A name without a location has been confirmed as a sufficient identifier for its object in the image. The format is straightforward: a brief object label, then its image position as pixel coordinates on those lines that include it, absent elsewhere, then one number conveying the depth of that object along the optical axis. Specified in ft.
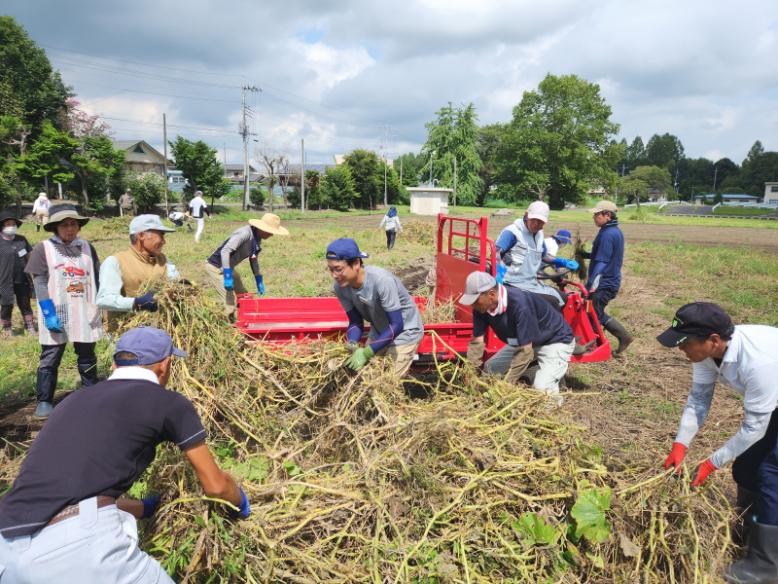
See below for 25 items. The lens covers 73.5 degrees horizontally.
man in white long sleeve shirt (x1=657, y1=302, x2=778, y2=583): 8.23
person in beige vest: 12.76
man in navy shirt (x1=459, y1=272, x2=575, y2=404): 12.56
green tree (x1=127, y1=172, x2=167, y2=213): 108.99
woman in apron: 13.93
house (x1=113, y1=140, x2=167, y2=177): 169.10
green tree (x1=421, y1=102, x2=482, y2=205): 206.69
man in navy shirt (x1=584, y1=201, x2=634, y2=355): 19.27
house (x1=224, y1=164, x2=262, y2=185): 269.32
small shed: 140.46
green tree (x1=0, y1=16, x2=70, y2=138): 106.73
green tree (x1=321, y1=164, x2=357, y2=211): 149.18
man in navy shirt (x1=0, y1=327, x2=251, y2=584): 5.72
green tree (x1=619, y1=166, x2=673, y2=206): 340.67
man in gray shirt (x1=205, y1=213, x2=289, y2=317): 18.84
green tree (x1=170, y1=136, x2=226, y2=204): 111.86
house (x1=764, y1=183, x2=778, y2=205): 303.27
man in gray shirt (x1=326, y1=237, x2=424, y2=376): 11.92
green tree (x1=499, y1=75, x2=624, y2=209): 191.72
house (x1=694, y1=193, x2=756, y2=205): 311.88
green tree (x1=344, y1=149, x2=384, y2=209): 164.14
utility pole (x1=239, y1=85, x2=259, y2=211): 127.85
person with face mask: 23.16
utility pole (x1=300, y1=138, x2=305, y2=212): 135.68
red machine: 15.90
